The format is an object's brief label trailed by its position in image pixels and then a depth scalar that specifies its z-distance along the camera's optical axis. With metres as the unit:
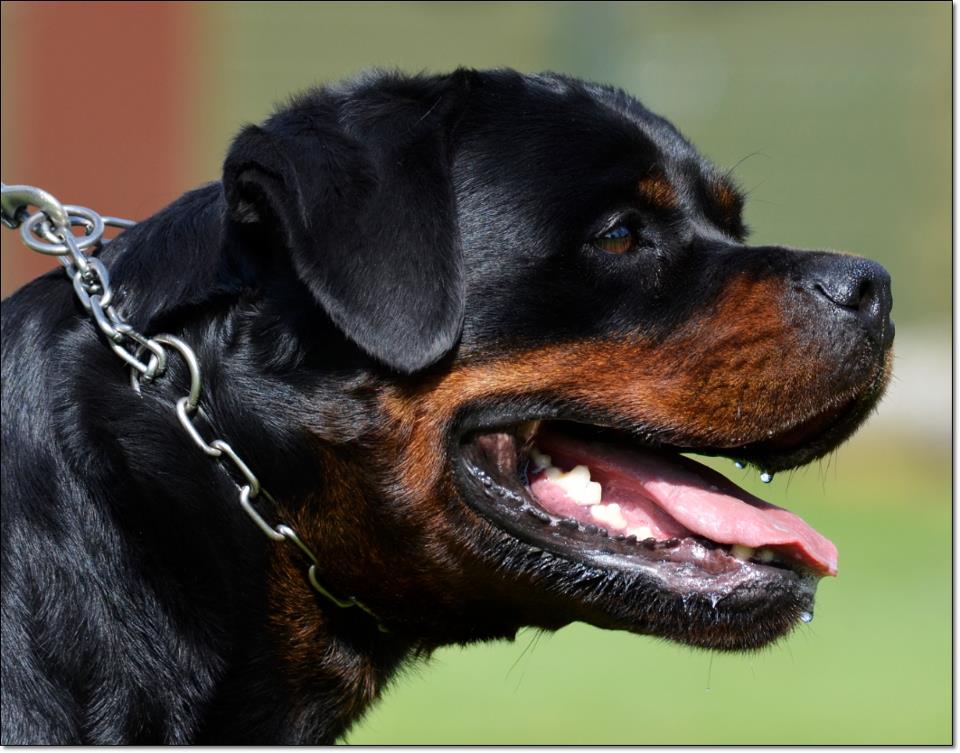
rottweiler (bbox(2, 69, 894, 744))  4.93
